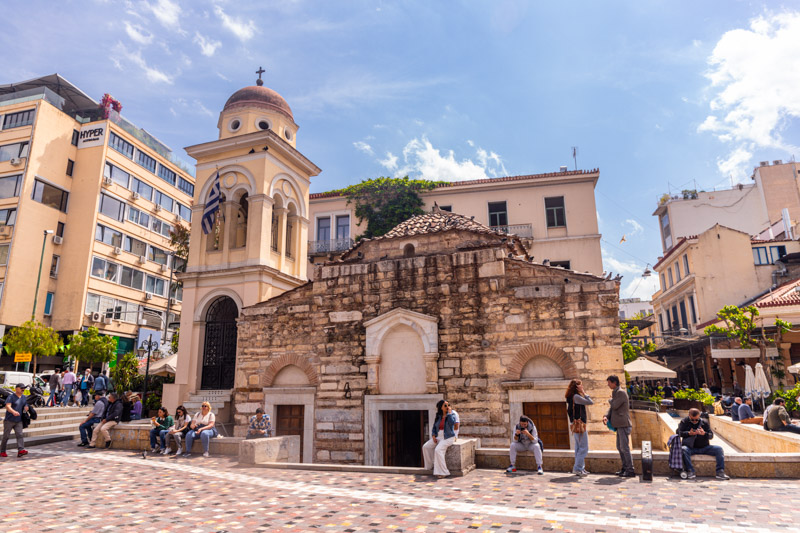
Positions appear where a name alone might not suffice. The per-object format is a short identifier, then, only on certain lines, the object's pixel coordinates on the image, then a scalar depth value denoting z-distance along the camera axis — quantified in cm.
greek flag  1705
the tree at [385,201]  2741
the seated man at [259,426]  1073
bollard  736
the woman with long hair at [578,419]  793
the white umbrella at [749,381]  1712
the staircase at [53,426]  1320
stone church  1169
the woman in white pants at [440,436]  833
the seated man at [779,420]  1055
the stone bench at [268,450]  962
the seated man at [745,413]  1402
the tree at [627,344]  1984
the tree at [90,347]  2297
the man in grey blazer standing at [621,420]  771
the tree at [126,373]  2117
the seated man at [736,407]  1462
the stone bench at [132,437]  1188
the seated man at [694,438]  751
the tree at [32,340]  2164
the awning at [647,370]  1755
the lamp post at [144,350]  2902
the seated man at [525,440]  828
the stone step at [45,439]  1272
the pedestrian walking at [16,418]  1071
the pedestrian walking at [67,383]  1873
